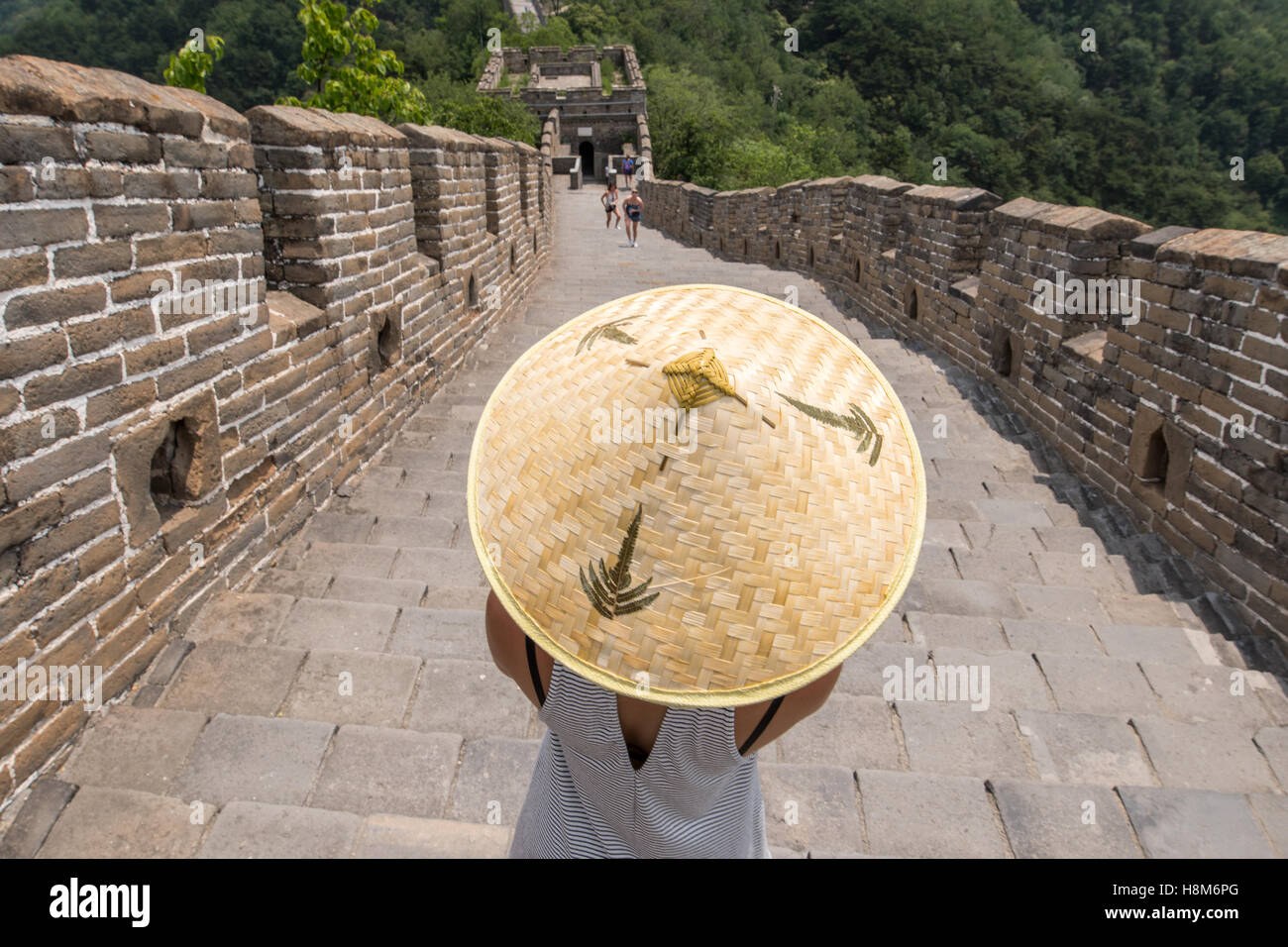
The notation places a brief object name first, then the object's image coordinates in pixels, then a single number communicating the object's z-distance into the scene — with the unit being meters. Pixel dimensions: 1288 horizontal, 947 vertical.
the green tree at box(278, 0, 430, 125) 12.37
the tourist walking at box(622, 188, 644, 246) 16.69
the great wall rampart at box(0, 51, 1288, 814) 2.32
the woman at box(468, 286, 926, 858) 1.18
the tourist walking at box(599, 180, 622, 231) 19.44
